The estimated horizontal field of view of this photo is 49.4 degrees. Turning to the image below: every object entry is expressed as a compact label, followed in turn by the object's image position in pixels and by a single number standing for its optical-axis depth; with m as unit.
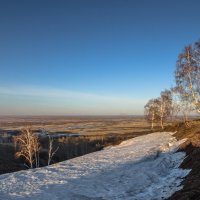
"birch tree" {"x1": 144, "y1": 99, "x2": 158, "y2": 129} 63.31
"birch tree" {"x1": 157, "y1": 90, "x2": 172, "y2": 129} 59.05
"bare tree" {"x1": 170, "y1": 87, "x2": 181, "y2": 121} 29.99
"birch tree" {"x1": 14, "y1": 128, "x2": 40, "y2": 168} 31.34
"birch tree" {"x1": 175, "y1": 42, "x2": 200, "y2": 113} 26.89
